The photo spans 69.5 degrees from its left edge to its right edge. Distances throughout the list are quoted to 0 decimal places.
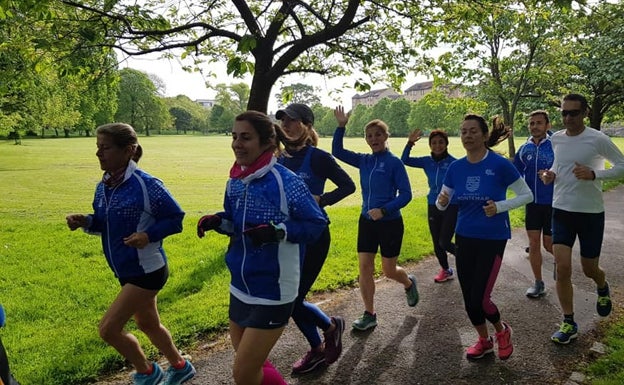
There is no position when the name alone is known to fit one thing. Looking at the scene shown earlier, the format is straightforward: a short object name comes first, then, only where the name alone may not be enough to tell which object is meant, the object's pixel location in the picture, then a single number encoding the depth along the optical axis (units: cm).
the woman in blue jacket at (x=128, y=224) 311
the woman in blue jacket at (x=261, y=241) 248
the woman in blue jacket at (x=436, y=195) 579
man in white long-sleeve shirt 430
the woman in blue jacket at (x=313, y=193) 365
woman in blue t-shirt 375
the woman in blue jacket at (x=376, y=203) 448
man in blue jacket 575
